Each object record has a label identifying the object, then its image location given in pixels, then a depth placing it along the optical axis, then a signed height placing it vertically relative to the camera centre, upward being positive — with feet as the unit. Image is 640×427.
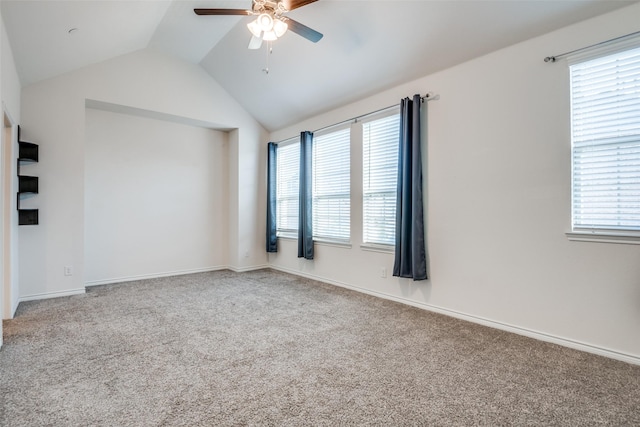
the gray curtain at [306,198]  16.80 +0.64
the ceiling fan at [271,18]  8.69 +5.46
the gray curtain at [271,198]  19.26 +0.75
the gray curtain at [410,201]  11.68 +0.35
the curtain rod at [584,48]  7.78 +4.27
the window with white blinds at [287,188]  18.58 +1.37
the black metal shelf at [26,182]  12.26 +1.13
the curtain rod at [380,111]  11.73 +4.23
